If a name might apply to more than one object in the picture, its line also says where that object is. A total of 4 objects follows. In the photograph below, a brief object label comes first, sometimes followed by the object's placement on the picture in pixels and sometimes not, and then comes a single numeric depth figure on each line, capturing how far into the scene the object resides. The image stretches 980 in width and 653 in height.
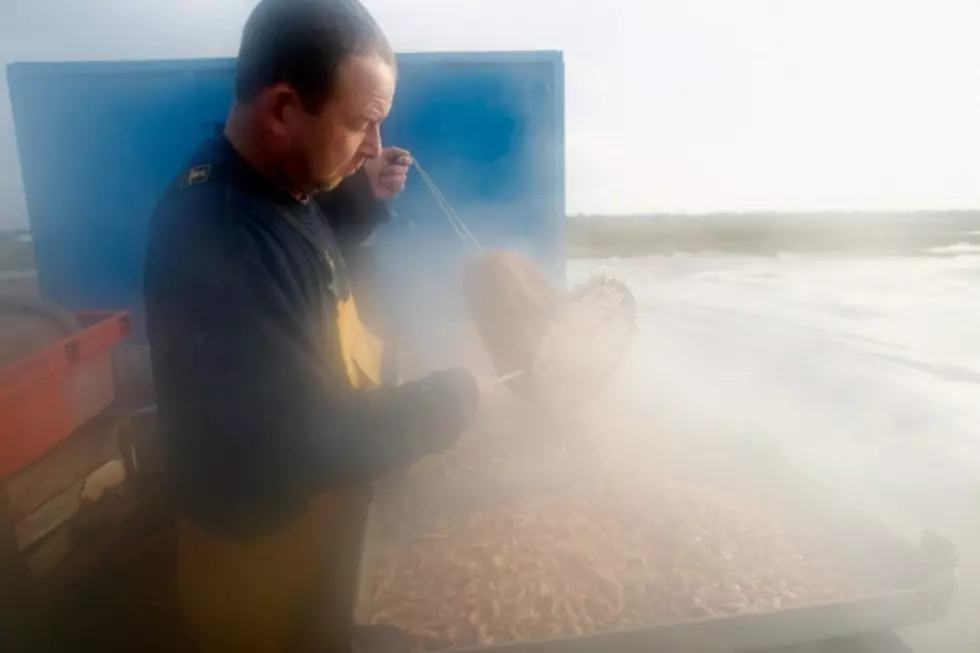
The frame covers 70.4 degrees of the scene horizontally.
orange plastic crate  2.05
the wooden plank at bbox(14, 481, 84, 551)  2.12
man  1.12
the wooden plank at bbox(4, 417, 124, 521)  2.11
